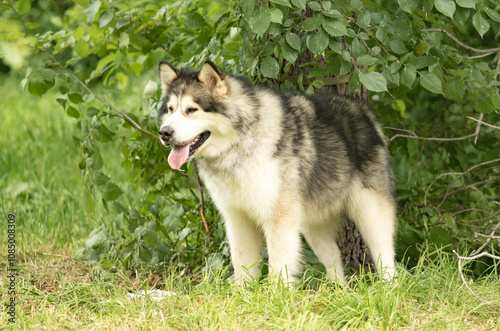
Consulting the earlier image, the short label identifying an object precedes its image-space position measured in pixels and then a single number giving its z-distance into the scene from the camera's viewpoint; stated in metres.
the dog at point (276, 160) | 6.81
